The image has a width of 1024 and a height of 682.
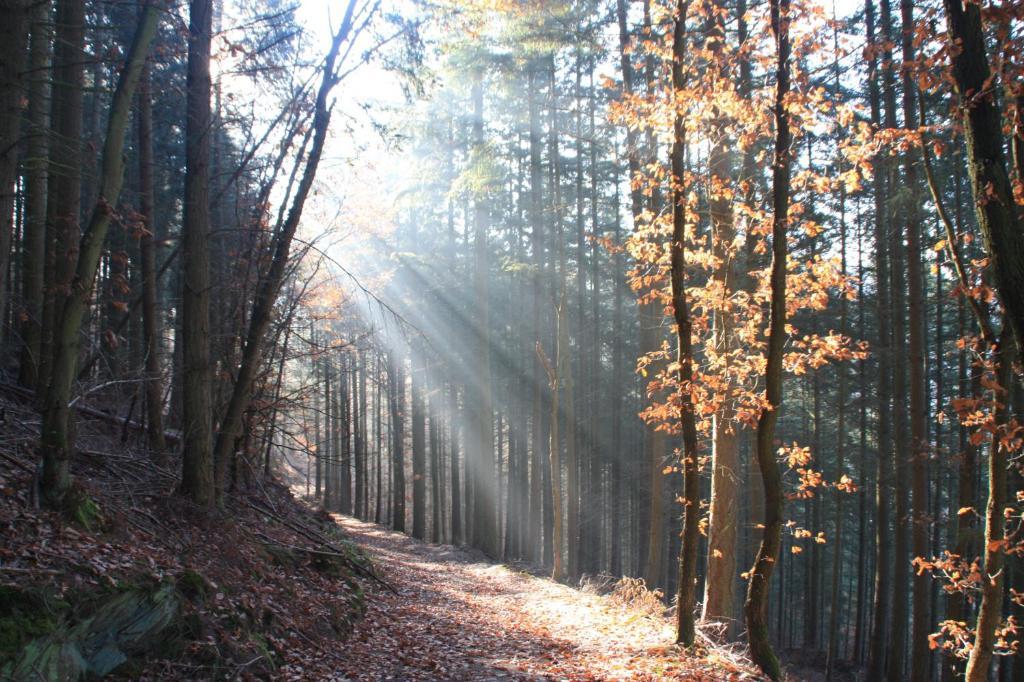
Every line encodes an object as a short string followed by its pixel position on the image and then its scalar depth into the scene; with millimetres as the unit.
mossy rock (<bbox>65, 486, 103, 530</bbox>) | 5254
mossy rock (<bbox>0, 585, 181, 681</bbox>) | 3961
